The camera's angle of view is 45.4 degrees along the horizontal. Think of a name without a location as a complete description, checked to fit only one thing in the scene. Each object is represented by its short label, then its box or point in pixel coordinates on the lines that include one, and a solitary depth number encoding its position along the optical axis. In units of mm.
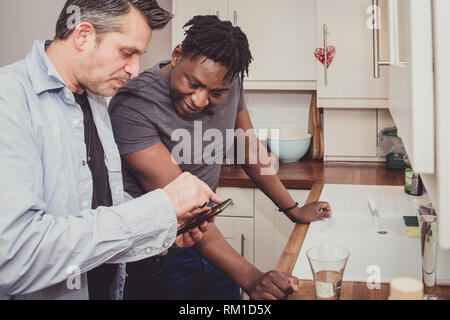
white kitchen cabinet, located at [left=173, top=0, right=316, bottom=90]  3068
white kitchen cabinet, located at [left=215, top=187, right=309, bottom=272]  2918
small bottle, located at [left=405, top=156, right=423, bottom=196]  2332
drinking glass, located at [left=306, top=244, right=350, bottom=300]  1235
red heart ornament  2994
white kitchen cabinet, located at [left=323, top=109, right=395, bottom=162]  3201
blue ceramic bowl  3209
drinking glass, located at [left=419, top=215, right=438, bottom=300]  1278
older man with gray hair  1074
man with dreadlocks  1595
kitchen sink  1511
